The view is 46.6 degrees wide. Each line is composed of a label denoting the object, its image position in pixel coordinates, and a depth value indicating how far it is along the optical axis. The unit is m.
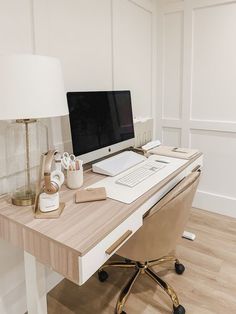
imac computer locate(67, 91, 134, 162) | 1.56
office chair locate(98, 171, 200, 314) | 1.37
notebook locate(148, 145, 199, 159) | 2.11
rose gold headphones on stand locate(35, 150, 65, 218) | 1.17
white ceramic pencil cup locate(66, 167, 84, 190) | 1.47
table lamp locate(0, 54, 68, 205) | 1.06
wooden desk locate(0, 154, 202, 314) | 0.99
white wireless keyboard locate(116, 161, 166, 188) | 1.54
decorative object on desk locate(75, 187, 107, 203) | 1.32
